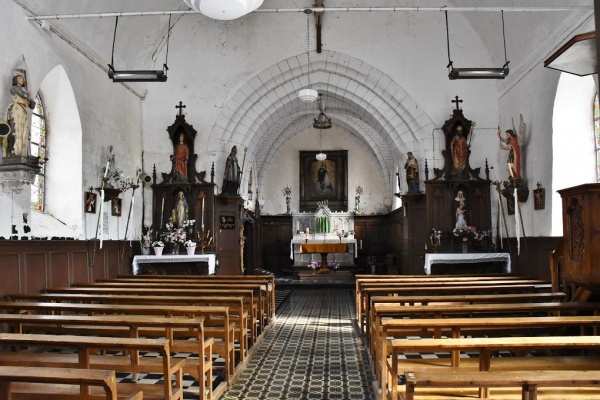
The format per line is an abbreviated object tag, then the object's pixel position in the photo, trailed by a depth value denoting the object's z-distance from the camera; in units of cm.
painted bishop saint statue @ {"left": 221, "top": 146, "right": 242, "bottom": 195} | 1490
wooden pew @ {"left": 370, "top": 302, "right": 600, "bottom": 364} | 544
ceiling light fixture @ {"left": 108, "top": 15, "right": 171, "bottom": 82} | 1033
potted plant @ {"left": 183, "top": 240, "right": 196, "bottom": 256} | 1379
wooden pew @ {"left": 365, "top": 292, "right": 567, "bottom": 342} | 645
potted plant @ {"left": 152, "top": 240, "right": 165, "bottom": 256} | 1353
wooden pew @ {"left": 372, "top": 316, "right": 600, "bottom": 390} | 435
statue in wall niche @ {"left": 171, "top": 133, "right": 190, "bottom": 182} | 1485
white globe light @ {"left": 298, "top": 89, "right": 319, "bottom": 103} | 1405
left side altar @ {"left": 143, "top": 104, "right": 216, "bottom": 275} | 1463
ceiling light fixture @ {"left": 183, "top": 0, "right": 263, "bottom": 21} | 672
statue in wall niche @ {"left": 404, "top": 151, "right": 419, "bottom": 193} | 1512
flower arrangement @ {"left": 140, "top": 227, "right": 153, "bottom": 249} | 1430
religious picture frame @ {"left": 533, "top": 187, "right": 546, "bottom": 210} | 1173
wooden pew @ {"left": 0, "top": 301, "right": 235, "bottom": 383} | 560
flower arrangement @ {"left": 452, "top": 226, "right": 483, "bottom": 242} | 1404
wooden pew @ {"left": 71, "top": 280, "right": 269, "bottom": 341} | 791
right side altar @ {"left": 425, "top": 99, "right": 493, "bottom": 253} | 1453
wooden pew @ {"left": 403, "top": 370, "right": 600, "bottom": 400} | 279
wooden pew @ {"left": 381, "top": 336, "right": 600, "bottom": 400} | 353
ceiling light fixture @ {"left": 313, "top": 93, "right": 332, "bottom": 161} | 1753
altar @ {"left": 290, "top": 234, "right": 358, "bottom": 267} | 2025
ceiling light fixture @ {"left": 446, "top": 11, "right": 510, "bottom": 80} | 1054
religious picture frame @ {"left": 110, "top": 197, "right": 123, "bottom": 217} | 1286
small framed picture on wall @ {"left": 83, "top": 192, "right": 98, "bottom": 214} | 1148
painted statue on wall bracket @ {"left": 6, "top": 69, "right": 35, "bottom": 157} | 842
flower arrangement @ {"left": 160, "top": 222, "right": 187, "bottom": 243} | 1402
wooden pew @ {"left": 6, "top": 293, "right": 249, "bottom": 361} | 652
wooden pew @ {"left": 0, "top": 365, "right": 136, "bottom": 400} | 279
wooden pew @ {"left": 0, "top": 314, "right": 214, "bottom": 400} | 474
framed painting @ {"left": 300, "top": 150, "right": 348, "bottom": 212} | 2306
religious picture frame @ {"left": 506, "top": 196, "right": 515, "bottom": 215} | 1312
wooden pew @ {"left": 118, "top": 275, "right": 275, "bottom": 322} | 972
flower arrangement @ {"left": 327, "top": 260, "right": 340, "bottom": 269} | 1992
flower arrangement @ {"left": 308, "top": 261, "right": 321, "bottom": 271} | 1856
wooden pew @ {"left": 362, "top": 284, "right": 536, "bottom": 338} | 782
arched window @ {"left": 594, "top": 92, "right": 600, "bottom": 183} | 1119
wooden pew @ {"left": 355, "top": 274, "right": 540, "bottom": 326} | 929
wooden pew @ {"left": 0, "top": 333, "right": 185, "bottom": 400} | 373
